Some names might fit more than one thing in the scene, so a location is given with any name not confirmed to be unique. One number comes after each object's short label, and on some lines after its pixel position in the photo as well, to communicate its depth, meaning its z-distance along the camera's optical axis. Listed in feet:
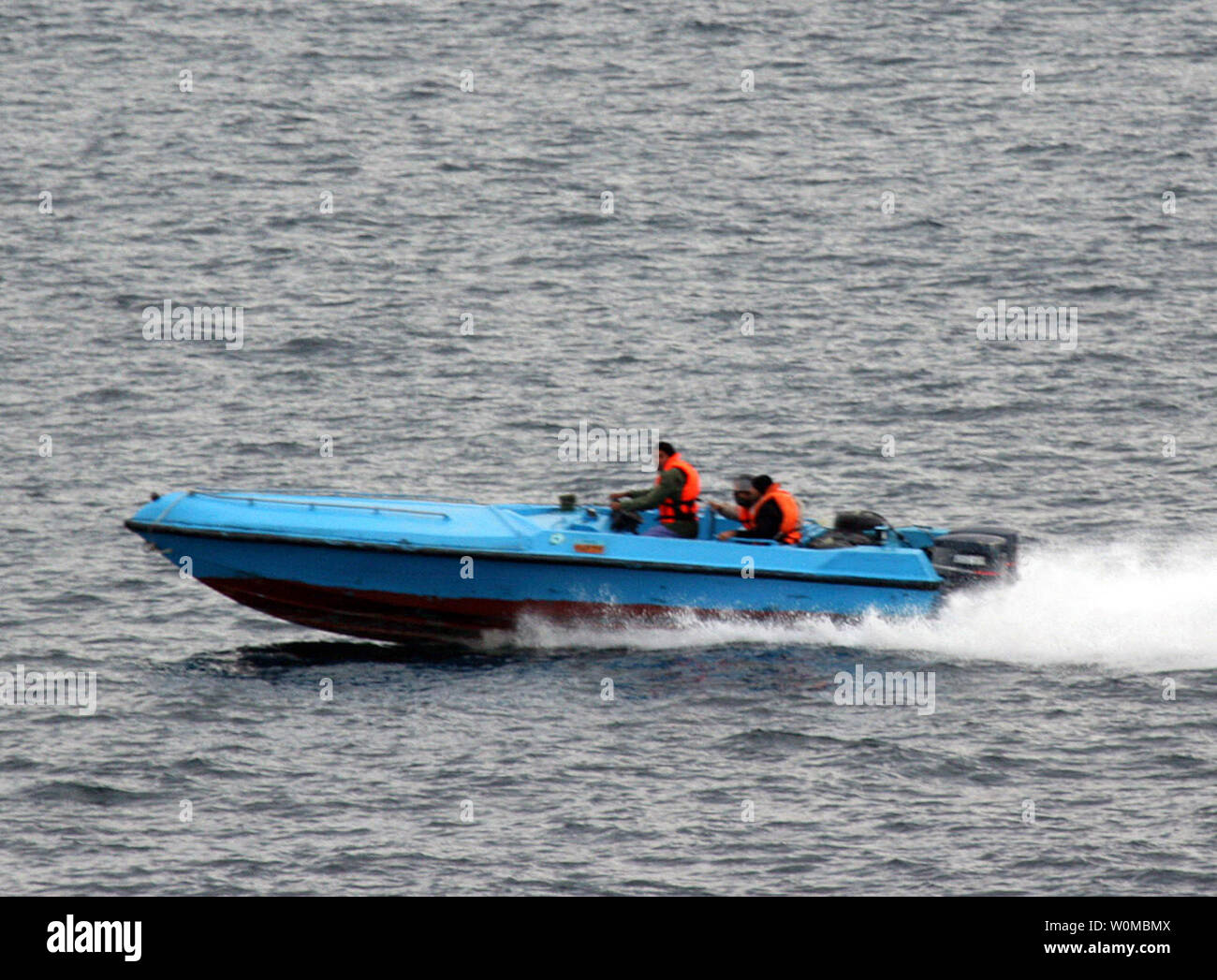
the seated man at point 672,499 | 68.39
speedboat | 66.23
